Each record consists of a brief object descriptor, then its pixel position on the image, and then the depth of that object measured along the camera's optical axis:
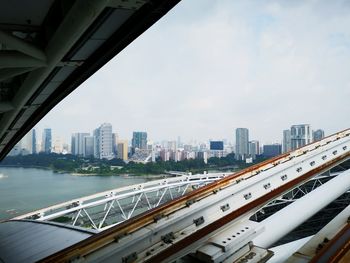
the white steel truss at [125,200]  15.53
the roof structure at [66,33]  2.93
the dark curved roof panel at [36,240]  6.01
